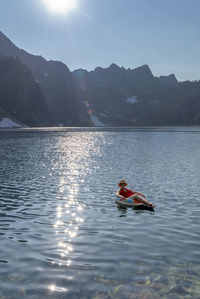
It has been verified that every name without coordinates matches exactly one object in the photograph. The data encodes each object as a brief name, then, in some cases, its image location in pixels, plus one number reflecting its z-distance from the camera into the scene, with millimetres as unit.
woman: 23266
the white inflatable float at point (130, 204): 22338
